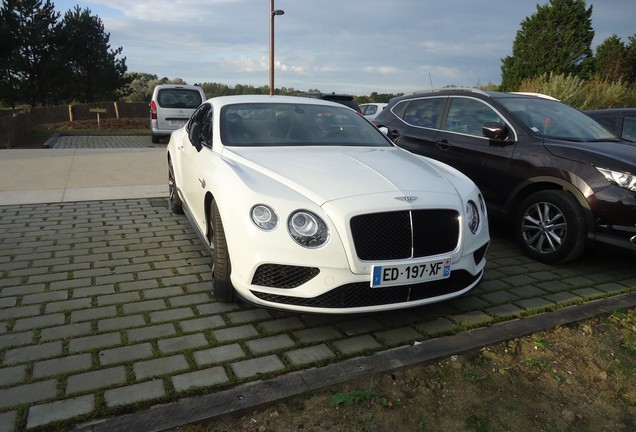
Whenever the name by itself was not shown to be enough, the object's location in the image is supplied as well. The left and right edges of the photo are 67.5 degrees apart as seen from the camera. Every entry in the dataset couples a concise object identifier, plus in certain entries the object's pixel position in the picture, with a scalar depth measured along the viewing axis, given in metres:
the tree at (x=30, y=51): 34.91
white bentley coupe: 2.94
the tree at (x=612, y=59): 33.18
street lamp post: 22.43
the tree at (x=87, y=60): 37.47
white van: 15.12
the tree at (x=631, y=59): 36.00
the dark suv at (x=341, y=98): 14.91
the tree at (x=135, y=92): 42.03
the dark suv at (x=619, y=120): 6.64
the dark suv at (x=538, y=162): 4.23
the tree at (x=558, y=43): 35.72
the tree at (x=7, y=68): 32.12
